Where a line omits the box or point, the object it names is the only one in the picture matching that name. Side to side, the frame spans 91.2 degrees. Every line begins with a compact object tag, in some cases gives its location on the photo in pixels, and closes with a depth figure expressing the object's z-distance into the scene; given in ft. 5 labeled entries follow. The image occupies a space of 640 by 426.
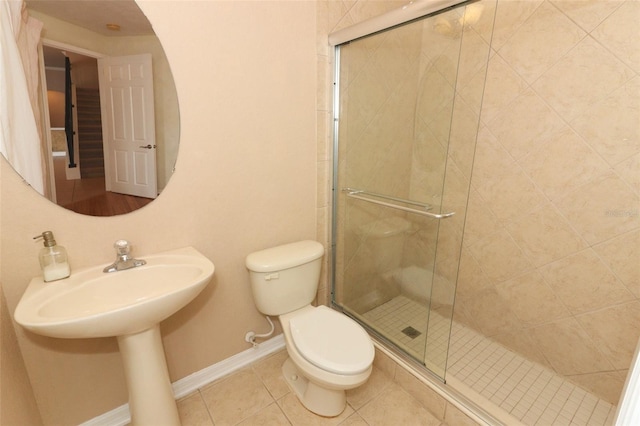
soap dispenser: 3.59
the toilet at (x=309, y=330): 4.20
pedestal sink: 3.08
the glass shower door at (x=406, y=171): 4.78
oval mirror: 3.67
